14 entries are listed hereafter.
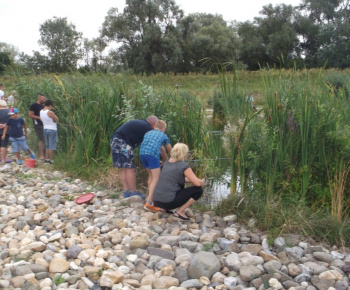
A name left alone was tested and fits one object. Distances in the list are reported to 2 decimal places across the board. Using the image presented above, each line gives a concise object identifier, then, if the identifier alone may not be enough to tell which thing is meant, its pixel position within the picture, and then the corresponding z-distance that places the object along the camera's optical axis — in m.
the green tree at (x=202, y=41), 43.22
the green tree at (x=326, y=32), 41.34
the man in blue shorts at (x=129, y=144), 6.57
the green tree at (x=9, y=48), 75.88
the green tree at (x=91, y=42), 40.06
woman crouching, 5.51
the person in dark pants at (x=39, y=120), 9.72
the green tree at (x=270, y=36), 45.03
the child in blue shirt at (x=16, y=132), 9.38
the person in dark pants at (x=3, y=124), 9.65
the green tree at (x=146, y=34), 42.62
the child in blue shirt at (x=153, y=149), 6.07
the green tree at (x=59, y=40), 42.61
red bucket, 9.09
